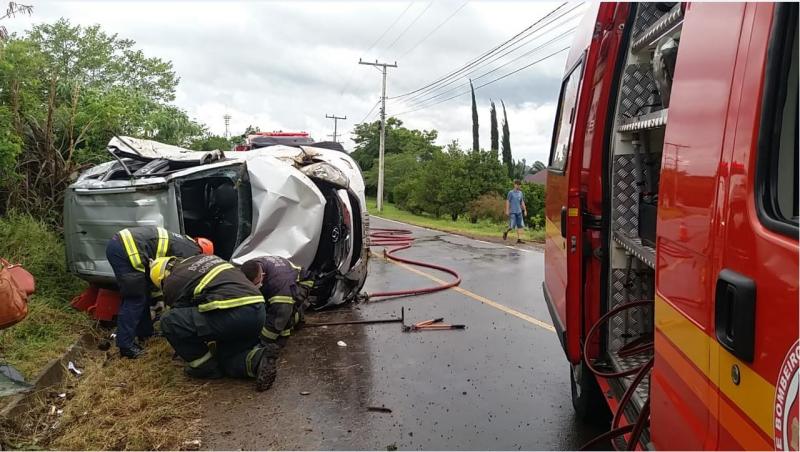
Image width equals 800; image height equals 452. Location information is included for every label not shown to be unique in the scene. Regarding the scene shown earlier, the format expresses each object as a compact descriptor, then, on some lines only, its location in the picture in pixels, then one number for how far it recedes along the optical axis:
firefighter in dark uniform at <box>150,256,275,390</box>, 4.29
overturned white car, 5.48
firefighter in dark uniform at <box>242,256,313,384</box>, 4.77
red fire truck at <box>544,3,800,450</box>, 1.20
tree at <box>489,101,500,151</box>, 53.75
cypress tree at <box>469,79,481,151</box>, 54.38
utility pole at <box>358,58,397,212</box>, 35.03
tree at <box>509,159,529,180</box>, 49.56
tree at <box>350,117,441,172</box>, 51.91
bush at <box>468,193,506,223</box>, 25.91
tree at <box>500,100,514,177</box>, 53.12
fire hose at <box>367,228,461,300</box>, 7.77
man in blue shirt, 14.51
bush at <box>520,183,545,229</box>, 24.73
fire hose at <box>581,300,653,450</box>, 2.18
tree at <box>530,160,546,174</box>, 58.11
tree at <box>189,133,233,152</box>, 21.61
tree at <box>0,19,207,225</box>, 6.58
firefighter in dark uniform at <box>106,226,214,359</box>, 4.91
